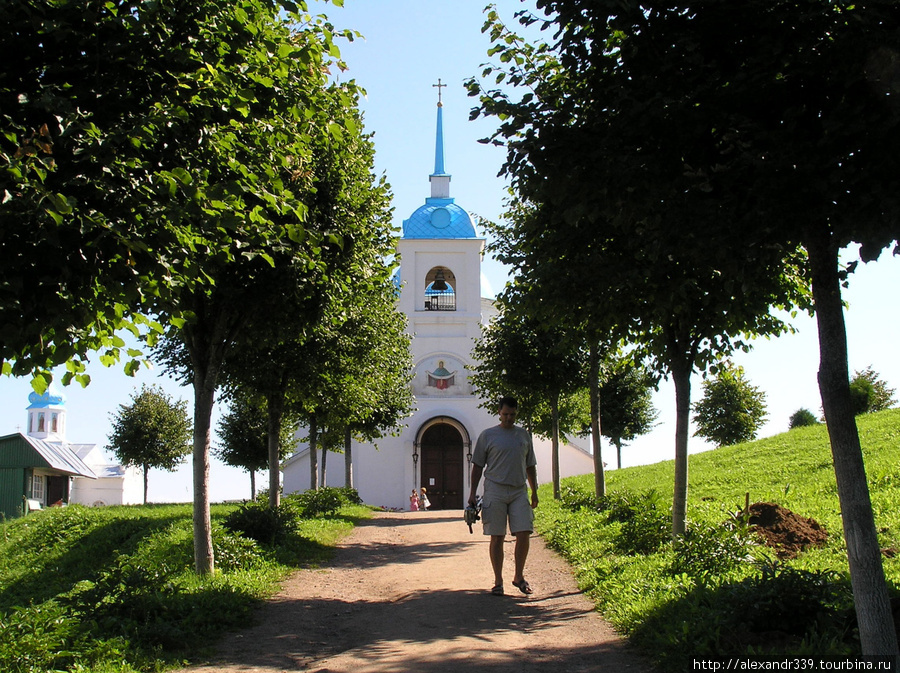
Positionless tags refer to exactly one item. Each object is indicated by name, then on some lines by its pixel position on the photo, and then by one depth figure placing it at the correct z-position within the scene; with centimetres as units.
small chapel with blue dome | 4791
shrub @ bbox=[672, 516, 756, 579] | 779
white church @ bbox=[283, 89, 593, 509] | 3788
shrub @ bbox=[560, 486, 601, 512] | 1561
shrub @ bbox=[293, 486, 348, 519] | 1848
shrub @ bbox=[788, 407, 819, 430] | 3325
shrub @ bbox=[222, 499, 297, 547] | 1181
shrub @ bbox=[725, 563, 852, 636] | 553
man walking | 812
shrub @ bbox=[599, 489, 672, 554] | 981
